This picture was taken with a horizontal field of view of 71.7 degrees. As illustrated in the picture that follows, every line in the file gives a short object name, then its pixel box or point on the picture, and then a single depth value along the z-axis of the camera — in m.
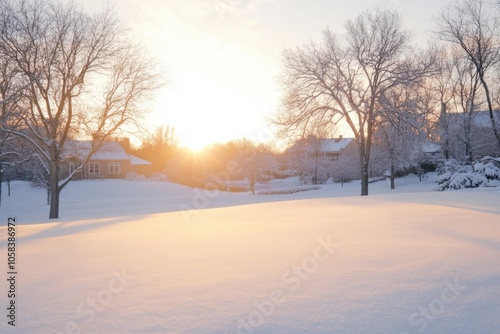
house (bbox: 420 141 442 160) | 42.33
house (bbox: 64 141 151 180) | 51.97
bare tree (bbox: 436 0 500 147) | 25.31
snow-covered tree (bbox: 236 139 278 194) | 48.84
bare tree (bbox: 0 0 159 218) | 16.91
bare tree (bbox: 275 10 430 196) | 22.72
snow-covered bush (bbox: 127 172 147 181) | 51.49
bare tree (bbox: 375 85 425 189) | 21.33
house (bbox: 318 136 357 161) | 64.77
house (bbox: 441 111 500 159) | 35.76
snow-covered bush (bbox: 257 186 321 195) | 42.22
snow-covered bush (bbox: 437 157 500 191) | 24.30
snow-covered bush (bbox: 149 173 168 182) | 55.12
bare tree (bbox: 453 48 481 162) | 33.19
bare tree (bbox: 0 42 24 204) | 16.39
